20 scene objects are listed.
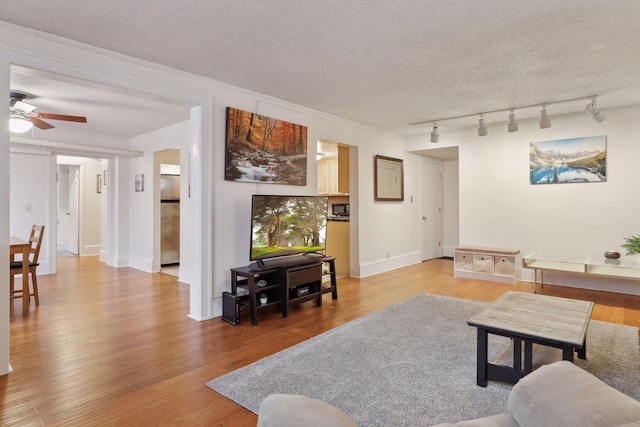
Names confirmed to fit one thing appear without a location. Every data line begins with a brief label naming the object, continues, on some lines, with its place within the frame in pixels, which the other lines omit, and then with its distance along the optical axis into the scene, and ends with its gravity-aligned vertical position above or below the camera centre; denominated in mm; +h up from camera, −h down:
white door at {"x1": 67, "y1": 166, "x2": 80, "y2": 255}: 8336 +66
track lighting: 4348 +1324
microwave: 6161 +74
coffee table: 2068 -719
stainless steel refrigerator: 6637 -136
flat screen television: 3752 -138
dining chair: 3969 -651
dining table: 3828 -585
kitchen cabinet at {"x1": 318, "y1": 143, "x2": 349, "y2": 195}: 6074 +795
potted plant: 3932 -368
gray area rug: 2045 -1118
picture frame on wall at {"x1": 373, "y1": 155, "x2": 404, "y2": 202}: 6066 +629
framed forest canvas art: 3855 +758
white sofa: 829 -515
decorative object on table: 4537 -536
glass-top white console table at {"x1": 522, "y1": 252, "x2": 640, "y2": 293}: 4324 -693
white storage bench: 5391 -809
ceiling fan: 3850 +1109
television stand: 3557 -786
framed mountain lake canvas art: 4934 +784
